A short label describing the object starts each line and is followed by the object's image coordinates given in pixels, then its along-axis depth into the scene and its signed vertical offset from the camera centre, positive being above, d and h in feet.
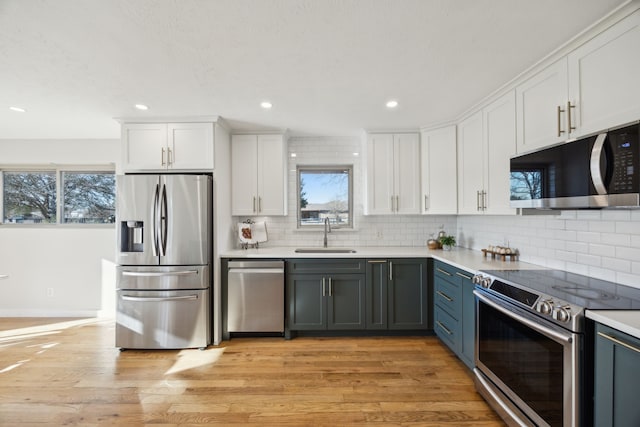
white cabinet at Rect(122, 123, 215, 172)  10.37 +2.24
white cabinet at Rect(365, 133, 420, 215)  11.76 +1.49
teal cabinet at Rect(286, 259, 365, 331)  10.59 -3.01
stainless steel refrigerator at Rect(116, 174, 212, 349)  9.85 -1.66
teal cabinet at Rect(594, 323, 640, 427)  3.83 -2.24
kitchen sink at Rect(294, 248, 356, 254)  11.05 -1.50
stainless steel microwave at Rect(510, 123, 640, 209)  4.45 +0.66
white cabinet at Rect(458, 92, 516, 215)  7.96 +1.60
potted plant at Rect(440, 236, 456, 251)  11.19 -1.15
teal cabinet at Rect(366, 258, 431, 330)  10.55 -2.93
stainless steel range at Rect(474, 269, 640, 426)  4.56 -2.32
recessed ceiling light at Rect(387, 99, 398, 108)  8.92 +3.26
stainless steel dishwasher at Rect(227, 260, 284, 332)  10.52 -3.03
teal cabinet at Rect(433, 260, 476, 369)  7.93 -2.88
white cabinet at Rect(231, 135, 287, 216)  11.80 +1.39
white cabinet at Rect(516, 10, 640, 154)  4.85 +2.28
